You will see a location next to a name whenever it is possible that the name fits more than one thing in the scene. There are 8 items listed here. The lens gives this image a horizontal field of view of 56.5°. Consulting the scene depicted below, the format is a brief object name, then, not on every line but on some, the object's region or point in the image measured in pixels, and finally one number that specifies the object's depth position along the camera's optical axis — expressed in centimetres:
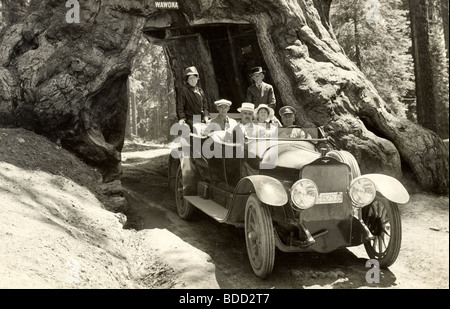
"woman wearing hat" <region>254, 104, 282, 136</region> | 675
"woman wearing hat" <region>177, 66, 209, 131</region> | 864
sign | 1010
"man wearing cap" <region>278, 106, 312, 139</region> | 626
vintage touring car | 482
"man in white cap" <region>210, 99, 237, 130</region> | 723
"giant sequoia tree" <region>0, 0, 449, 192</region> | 834
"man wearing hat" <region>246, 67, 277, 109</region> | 906
